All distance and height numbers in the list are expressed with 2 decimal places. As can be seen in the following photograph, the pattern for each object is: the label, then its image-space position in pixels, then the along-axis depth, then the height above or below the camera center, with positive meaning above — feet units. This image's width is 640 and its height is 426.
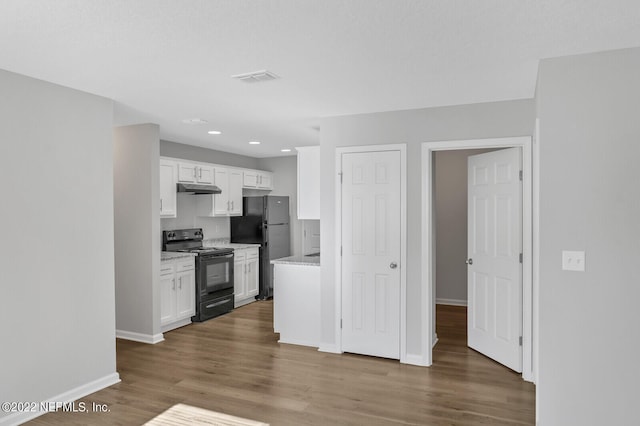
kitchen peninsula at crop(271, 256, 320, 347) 15.83 -3.50
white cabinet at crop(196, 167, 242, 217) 22.06 +0.53
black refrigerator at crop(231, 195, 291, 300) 23.68 -1.20
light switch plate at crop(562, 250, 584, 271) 9.05 -1.11
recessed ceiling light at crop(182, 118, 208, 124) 15.53 +3.17
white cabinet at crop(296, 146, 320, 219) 16.21 +0.94
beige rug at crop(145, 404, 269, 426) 10.02 -5.00
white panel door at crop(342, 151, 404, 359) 14.20 -1.53
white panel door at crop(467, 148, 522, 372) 13.08 -1.57
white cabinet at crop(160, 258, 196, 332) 17.48 -3.58
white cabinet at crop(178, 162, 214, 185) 19.62 +1.63
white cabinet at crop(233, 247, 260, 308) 22.07 -3.55
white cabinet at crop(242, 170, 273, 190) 24.33 +1.64
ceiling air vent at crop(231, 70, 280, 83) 10.28 +3.19
